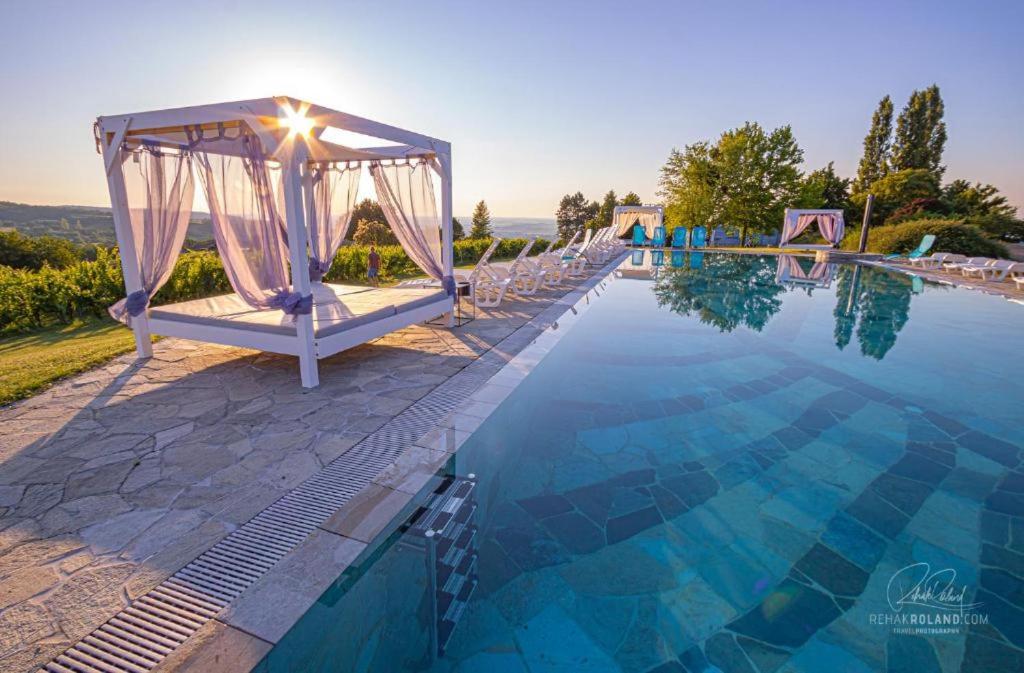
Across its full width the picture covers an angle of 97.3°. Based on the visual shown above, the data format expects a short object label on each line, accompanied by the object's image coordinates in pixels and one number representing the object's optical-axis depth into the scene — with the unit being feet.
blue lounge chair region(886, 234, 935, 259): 53.26
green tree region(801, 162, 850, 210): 96.12
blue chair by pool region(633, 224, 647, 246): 90.74
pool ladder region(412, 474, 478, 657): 6.78
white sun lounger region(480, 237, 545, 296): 28.37
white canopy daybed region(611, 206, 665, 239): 87.61
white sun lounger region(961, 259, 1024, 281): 37.96
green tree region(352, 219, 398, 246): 82.02
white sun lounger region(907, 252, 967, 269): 47.84
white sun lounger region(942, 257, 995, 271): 43.77
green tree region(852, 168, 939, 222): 91.91
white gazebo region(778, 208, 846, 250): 71.67
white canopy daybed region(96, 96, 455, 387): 13.46
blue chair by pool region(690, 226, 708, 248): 86.33
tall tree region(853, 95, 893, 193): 117.70
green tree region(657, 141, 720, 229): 95.04
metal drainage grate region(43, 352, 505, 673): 5.54
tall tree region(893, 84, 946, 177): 112.27
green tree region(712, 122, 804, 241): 92.48
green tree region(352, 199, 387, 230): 127.75
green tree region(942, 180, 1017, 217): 83.77
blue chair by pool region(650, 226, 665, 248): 87.30
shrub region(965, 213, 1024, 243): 74.74
